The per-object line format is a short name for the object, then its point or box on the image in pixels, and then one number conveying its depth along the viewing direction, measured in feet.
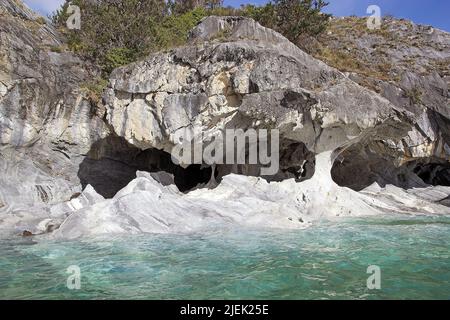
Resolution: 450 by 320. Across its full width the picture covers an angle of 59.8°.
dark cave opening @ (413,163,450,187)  96.21
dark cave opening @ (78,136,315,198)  66.33
